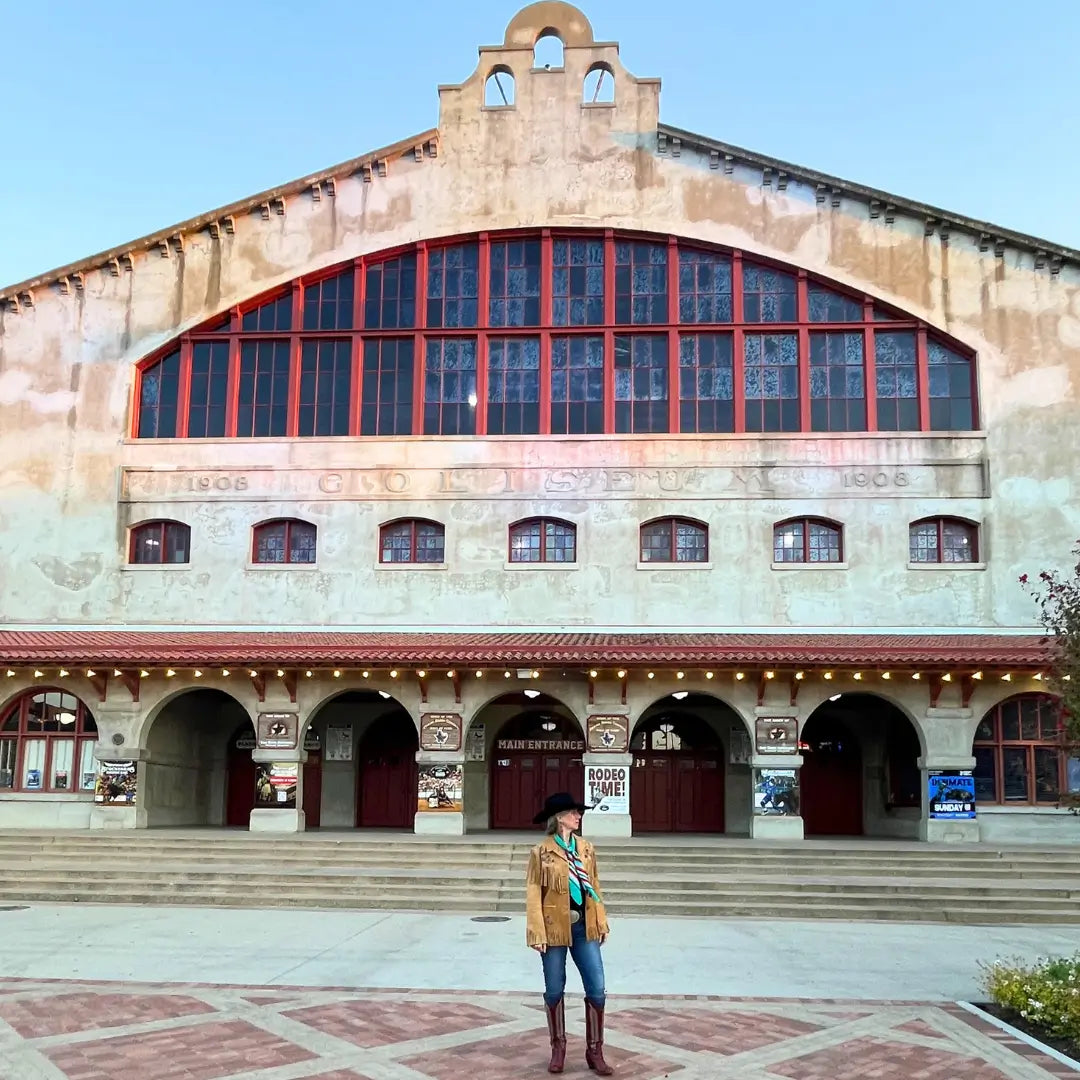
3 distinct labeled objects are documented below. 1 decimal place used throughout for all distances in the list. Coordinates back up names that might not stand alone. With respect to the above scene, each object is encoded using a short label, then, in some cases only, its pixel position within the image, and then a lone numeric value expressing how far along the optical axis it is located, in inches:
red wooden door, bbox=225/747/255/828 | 1218.6
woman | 349.4
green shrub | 392.5
